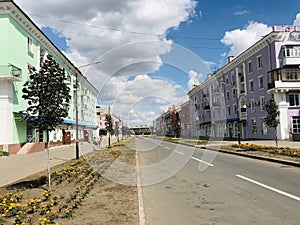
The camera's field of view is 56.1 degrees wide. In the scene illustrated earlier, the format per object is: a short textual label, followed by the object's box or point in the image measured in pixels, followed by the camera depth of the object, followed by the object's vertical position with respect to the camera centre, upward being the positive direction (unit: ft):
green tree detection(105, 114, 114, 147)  131.67 +3.29
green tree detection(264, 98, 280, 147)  71.97 +3.59
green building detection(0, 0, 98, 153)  78.38 +20.77
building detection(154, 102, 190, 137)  300.52 +8.85
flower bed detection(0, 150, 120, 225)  18.79 -5.63
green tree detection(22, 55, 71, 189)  29.74 +3.97
